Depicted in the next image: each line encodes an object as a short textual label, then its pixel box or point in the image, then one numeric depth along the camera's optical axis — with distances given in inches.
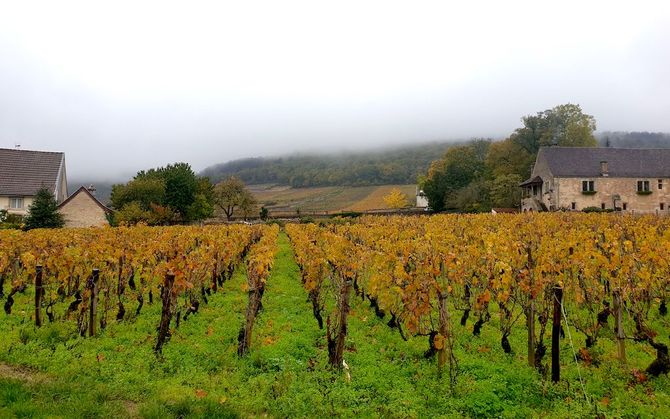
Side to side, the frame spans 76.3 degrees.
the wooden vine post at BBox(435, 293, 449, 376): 258.0
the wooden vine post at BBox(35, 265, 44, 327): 347.6
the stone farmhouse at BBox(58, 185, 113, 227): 1581.0
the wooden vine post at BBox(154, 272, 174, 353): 299.4
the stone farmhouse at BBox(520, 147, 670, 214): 1934.1
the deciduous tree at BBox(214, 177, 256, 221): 2559.1
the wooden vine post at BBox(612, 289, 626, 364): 271.4
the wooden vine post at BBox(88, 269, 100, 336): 331.3
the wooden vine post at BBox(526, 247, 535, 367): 271.1
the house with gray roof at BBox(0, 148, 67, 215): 1708.9
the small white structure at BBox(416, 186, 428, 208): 3614.7
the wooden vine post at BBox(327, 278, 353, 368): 273.6
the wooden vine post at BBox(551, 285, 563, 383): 250.4
